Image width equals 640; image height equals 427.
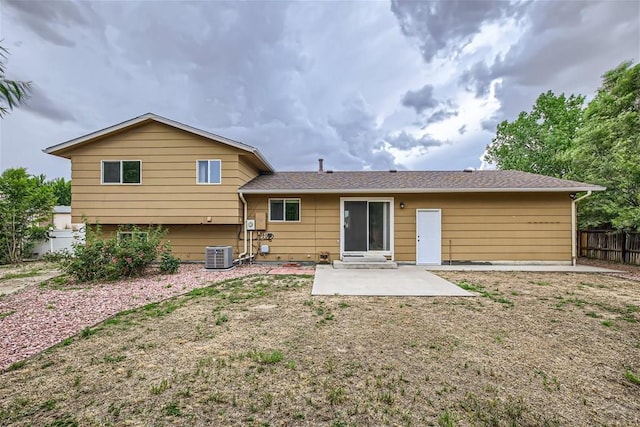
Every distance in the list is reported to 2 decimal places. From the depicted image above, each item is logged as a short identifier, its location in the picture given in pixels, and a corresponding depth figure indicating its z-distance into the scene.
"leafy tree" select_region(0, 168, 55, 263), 9.62
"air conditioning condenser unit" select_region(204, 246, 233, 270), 8.58
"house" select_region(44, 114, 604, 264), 9.14
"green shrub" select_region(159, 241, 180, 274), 8.01
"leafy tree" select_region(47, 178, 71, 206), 28.73
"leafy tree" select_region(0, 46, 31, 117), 2.56
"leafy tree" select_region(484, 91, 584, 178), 17.06
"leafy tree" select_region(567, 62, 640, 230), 8.98
